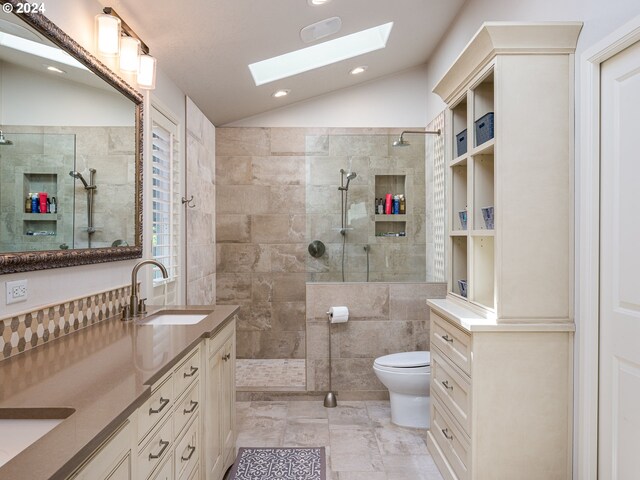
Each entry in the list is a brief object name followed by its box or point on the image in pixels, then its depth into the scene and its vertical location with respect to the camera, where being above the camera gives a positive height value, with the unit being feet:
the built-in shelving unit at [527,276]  6.23 -0.58
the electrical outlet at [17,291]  4.76 -0.62
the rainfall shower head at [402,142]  12.29 +2.78
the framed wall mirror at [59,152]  4.74 +1.16
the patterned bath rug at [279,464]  7.92 -4.46
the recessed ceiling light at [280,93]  13.10 +4.51
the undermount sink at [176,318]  7.57 -1.48
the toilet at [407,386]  9.59 -3.43
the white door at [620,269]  5.09 -0.41
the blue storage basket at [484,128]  6.86 +1.83
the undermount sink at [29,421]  3.26 -1.47
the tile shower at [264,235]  14.93 +0.08
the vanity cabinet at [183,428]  3.54 -2.17
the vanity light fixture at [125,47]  6.63 +3.21
